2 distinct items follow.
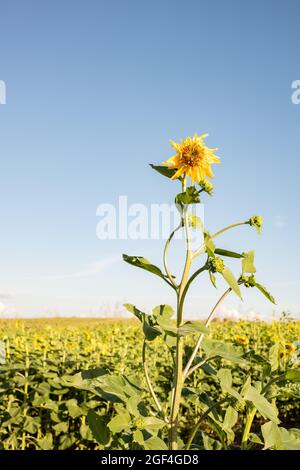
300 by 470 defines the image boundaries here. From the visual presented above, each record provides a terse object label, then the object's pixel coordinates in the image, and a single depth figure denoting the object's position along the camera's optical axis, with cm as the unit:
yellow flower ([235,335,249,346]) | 529
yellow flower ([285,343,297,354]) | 488
